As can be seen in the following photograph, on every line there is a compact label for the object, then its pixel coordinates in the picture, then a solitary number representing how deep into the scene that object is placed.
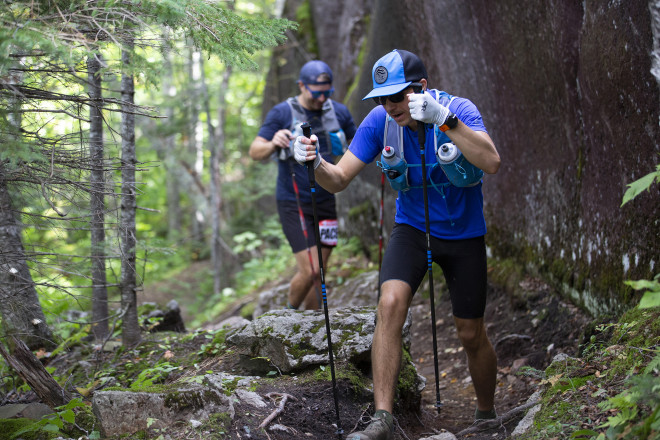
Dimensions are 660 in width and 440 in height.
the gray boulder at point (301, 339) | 5.20
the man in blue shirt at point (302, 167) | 7.08
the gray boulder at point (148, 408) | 4.07
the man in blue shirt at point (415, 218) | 4.35
